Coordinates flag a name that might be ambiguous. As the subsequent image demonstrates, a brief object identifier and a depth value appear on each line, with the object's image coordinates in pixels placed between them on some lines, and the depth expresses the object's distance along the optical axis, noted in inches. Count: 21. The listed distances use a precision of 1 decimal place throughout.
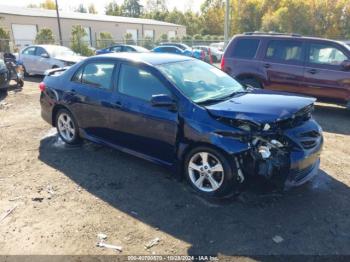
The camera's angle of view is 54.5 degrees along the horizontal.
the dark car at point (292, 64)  313.0
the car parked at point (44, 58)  548.7
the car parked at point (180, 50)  866.8
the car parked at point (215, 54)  1153.2
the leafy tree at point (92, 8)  4131.4
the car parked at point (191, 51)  916.0
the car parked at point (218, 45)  1358.4
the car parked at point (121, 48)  741.9
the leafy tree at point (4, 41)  1018.1
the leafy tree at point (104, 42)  1335.4
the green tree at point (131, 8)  3688.5
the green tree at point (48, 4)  3129.9
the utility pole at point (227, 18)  842.0
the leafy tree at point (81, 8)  4069.4
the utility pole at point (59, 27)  1359.5
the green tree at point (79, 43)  1061.1
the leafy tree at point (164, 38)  1681.8
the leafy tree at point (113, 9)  3540.4
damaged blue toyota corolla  149.5
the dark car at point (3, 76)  418.6
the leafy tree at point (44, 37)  1105.4
